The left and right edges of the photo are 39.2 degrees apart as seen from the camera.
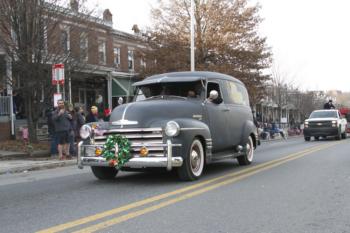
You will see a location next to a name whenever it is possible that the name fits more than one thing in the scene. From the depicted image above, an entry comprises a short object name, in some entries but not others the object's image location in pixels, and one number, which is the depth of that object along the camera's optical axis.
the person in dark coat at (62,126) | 15.30
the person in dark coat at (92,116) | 17.30
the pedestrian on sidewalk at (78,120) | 17.11
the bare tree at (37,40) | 18.12
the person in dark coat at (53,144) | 16.87
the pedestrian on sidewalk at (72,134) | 16.01
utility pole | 25.20
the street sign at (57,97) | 16.45
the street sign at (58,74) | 16.66
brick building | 19.36
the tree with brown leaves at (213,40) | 29.70
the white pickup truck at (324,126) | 27.05
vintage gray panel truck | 8.73
